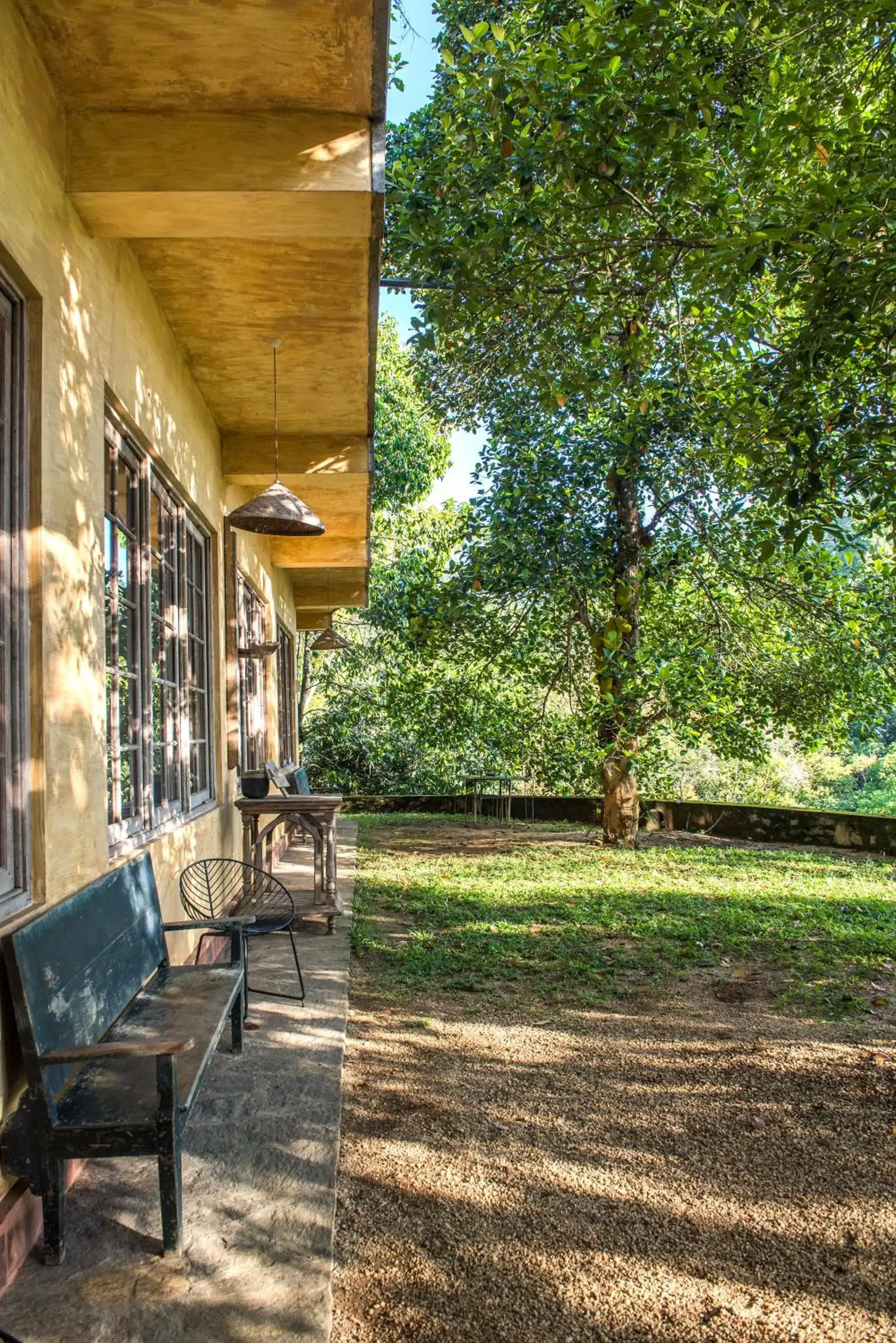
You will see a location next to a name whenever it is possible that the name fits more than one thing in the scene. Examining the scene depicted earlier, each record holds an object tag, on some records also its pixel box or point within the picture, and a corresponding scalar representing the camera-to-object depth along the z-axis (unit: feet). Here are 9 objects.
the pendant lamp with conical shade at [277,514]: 18.54
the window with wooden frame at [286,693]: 43.39
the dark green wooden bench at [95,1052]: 8.55
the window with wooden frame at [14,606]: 9.59
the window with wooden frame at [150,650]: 14.43
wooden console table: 22.61
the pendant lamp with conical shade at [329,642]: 43.11
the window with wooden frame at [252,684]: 28.55
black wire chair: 17.10
